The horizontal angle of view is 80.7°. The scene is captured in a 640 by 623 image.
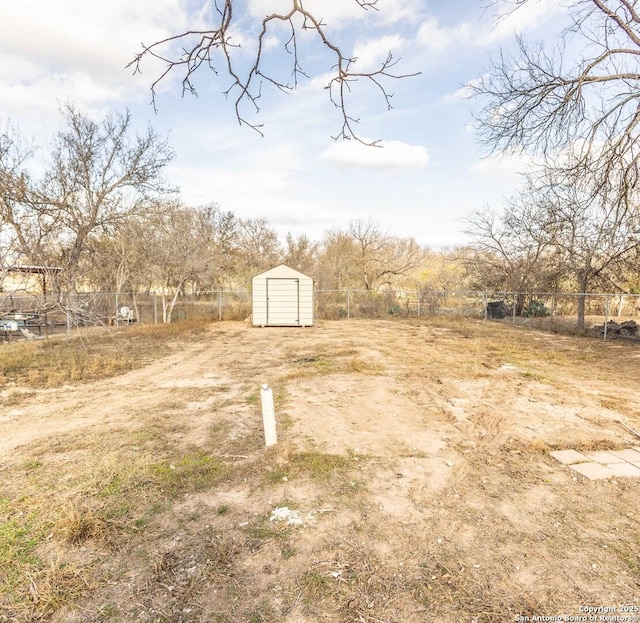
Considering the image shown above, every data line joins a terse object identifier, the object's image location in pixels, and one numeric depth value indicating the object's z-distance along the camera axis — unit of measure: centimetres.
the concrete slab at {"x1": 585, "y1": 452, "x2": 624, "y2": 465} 359
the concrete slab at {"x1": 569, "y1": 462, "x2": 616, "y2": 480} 330
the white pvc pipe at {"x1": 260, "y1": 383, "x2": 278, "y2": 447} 388
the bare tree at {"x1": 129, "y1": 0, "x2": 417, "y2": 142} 227
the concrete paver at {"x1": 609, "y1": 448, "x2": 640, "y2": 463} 363
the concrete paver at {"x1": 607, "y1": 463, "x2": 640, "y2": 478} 332
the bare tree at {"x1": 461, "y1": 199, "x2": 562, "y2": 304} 1609
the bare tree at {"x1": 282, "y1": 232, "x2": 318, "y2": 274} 2697
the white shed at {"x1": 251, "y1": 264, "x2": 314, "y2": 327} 1565
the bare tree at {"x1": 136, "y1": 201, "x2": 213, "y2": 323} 1639
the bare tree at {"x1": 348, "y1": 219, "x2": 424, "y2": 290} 2623
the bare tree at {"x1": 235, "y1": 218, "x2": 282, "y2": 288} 2742
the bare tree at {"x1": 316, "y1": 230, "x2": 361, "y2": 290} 2586
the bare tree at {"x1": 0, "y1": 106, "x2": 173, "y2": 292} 1139
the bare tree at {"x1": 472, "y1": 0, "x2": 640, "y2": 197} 601
